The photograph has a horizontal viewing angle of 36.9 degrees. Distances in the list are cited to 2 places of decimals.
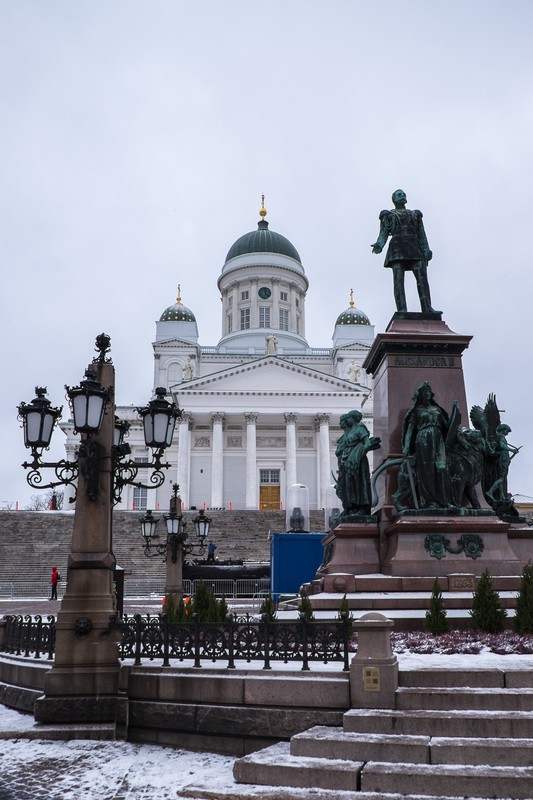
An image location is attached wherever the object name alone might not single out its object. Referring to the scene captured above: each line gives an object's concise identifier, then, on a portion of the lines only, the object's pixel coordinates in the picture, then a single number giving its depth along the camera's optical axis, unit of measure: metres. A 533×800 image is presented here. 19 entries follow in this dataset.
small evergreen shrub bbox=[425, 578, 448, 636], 8.84
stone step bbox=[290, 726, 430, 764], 5.96
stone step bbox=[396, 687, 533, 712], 6.51
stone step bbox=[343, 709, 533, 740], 6.15
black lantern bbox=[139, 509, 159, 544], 21.31
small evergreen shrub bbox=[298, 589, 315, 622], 8.60
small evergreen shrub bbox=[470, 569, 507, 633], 8.82
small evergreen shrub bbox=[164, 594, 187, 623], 9.59
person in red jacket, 30.74
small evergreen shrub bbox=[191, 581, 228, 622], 9.37
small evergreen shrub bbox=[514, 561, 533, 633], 8.53
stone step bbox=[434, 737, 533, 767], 5.76
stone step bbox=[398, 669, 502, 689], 6.89
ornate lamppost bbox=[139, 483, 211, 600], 20.38
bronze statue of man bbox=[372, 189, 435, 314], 14.18
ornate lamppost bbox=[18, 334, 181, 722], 8.00
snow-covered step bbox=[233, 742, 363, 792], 5.80
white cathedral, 68.75
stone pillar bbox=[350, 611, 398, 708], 6.74
